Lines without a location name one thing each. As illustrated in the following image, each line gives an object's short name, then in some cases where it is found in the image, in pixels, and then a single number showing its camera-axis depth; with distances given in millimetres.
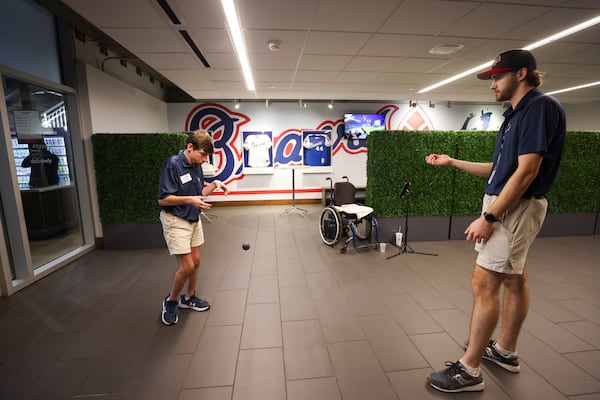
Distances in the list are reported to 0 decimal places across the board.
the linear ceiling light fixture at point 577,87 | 5633
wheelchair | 3900
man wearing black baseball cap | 1324
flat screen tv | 7341
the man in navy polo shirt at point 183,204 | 2096
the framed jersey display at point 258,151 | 7315
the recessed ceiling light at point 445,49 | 3511
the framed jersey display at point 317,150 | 7434
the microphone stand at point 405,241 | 3735
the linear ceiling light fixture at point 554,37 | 2963
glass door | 3225
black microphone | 3661
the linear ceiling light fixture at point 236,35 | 2587
